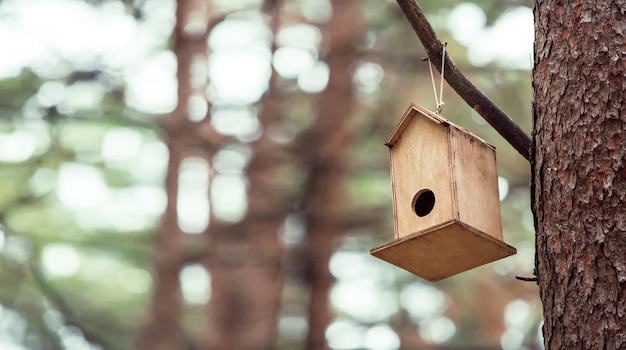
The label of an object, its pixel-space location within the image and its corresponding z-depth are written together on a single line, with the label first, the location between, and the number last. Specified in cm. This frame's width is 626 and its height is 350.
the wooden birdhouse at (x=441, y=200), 561
